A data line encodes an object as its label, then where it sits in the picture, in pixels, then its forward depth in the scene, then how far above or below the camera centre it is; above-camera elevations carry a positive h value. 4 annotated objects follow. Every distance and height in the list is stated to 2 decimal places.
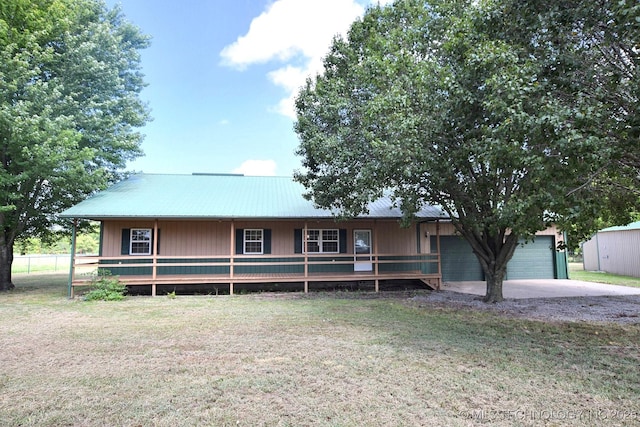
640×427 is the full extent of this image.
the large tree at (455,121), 5.50 +2.47
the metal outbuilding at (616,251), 17.70 -0.49
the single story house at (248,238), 12.04 +0.27
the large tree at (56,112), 11.46 +4.84
